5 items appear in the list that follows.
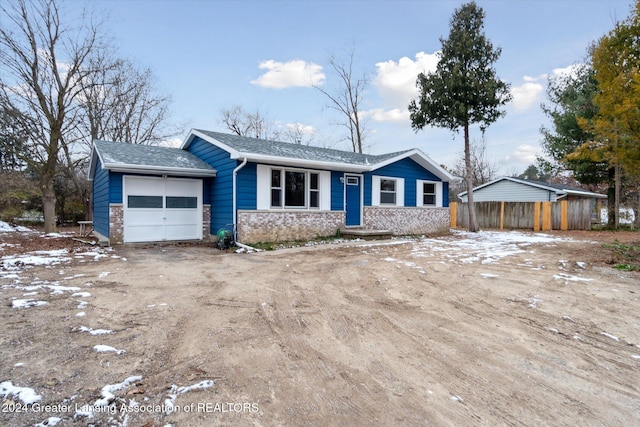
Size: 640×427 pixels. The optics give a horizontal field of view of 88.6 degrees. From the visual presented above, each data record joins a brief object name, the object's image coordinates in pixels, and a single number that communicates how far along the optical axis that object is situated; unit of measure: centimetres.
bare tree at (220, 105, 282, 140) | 2983
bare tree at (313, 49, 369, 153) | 2603
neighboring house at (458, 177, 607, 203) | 2184
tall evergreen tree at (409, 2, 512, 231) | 1508
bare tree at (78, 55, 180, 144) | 1942
